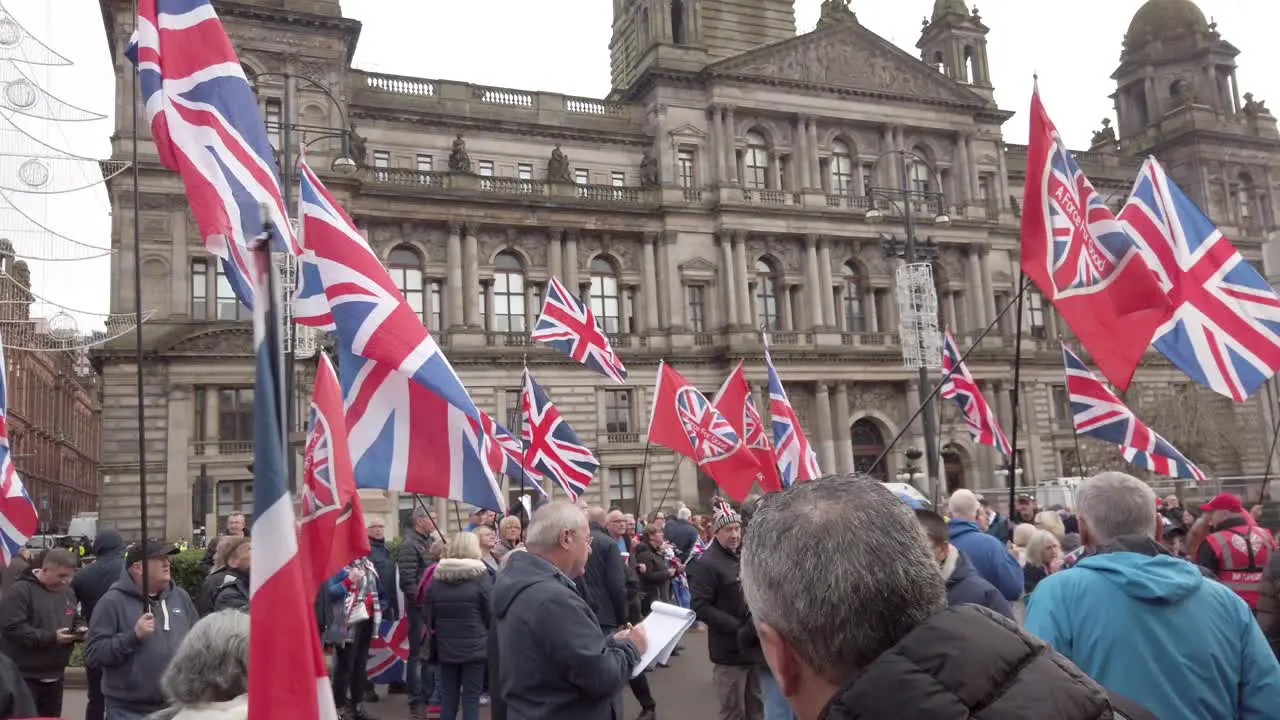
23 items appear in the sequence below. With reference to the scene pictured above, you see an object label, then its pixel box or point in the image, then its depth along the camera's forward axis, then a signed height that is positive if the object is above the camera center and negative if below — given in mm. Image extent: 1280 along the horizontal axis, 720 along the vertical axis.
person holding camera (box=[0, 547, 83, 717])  7773 -951
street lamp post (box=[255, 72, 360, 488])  12594 +5872
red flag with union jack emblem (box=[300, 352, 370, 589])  5148 -59
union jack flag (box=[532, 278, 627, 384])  18328 +2853
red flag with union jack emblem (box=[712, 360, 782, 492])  15870 +943
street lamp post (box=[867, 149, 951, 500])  20867 +5184
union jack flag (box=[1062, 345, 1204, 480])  13836 +359
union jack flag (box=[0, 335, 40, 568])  9039 -54
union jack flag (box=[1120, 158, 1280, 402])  8742 +1365
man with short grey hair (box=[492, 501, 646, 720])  4891 -831
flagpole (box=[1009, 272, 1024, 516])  7007 -56
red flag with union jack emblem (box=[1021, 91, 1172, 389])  7812 +1497
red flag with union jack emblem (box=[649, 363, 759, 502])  15758 +677
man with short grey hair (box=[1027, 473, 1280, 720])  3488 -699
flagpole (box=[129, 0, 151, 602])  5375 +451
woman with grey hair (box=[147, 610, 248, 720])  3520 -643
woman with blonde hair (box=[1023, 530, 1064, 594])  8609 -911
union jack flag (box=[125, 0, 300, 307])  6238 +2477
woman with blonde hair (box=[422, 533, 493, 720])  8586 -1249
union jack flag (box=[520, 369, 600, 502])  16188 +574
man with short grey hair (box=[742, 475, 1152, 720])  1703 -322
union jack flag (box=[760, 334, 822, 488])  15359 +355
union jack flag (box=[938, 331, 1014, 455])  19891 +1093
